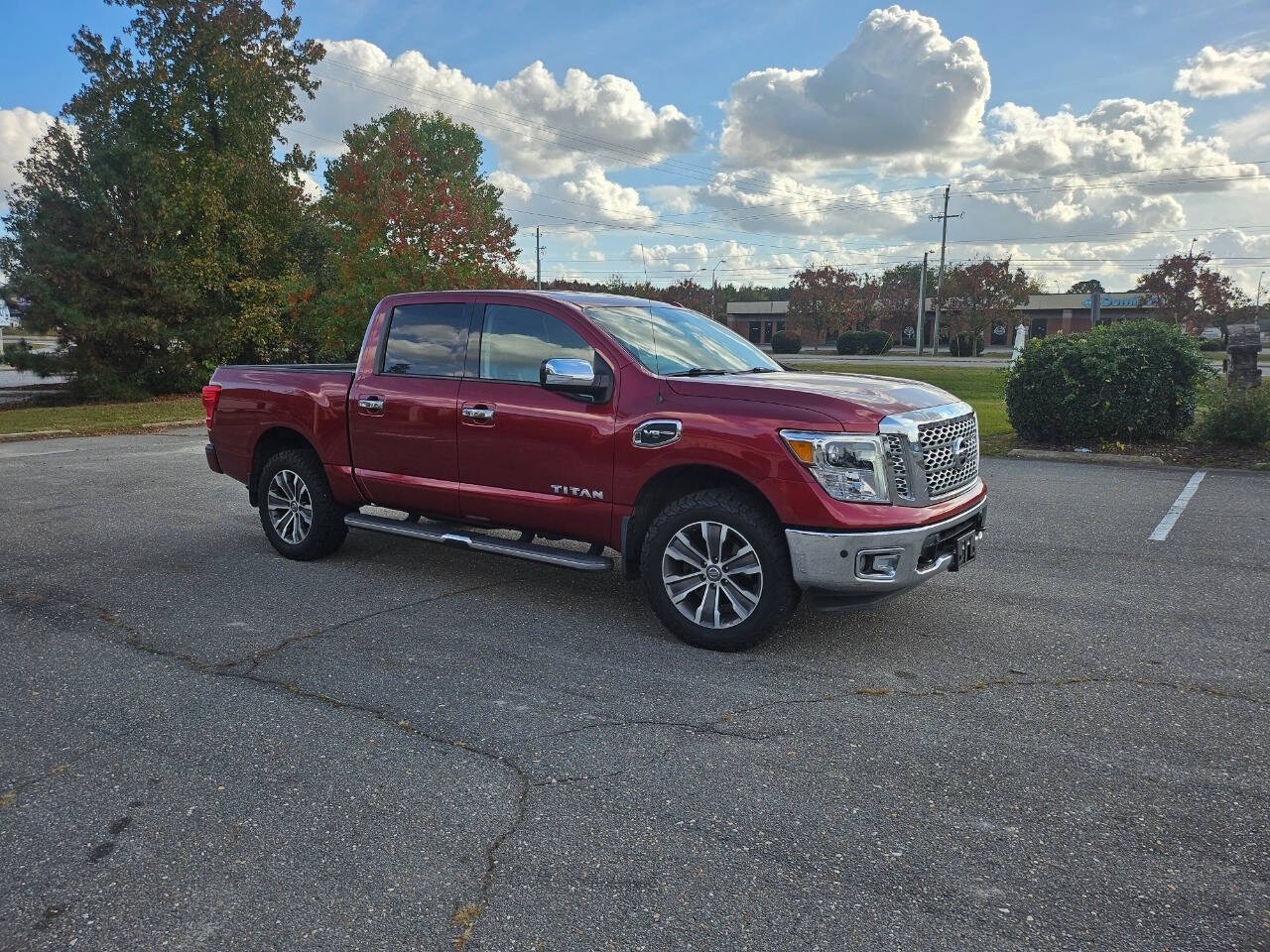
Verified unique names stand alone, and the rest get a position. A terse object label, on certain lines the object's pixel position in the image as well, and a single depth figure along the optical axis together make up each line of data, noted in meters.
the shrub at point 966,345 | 57.69
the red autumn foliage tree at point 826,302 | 68.69
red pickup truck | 4.41
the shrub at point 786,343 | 64.94
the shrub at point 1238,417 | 11.59
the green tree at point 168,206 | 22.33
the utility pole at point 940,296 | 61.08
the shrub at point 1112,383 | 11.80
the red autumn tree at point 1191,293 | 54.91
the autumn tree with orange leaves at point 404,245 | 22.45
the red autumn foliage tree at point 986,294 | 59.91
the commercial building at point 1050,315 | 70.31
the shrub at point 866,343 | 60.09
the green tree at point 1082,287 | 82.46
